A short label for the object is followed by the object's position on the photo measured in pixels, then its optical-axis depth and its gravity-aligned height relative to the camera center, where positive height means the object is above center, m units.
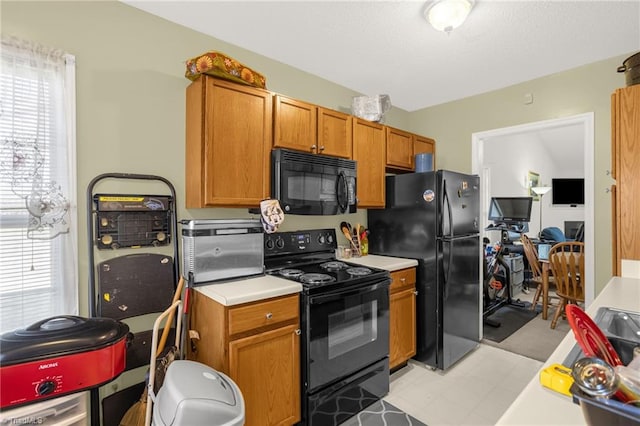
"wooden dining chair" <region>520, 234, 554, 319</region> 4.27 -0.71
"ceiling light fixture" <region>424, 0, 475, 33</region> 1.80 +1.17
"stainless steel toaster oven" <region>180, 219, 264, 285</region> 1.87 -0.24
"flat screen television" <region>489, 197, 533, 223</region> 5.11 +0.01
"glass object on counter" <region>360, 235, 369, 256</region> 3.00 -0.35
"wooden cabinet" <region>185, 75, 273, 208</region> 1.90 +0.43
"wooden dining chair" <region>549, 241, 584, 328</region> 3.48 -0.74
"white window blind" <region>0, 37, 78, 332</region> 1.55 +0.14
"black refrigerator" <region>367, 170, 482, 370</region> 2.65 -0.34
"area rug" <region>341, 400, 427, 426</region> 2.03 -1.39
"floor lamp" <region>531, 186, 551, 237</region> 6.53 +0.41
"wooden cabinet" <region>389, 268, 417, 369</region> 2.53 -0.90
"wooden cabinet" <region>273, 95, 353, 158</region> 2.26 +0.64
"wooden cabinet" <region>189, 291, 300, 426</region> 1.64 -0.78
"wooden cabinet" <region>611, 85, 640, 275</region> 1.62 +0.23
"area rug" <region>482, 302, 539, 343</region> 3.42 -1.37
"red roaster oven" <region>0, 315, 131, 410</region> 1.14 -0.57
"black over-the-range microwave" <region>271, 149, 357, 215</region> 2.18 +0.21
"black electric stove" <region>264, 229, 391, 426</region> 1.87 -0.78
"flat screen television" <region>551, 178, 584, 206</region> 6.57 +0.39
